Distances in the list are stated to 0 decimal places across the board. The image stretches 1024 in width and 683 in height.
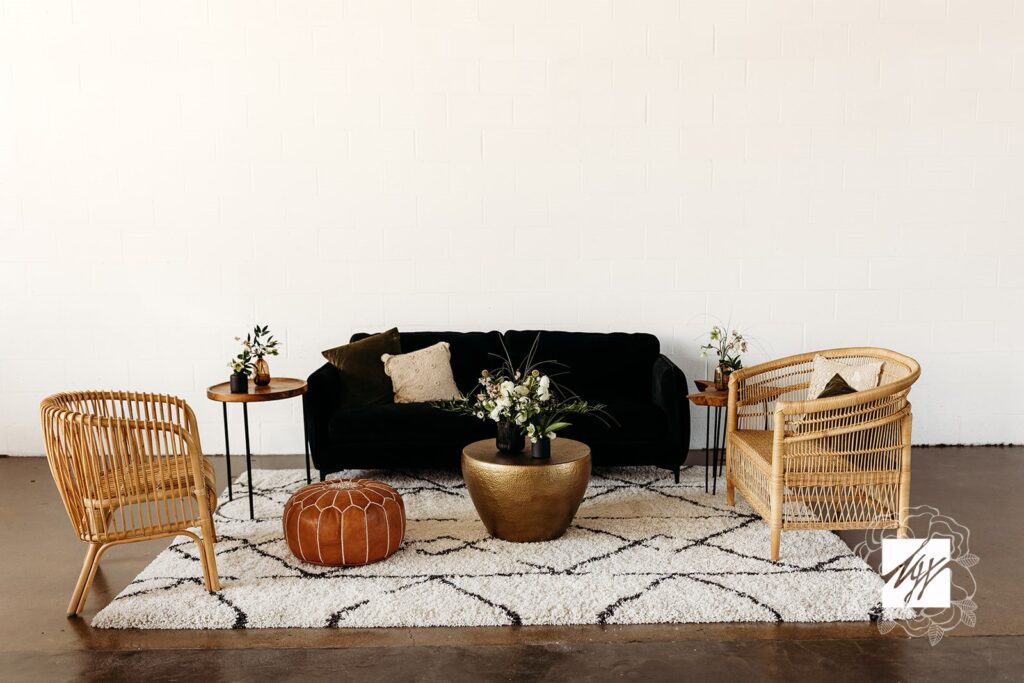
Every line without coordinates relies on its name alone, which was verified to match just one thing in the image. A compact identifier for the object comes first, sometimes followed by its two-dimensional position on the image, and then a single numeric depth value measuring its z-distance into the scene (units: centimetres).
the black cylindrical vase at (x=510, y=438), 387
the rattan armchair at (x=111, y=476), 306
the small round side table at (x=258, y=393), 427
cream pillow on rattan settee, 409
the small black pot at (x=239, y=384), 430
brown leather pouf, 354
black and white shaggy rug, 314
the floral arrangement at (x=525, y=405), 374
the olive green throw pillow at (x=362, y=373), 501
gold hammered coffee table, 372
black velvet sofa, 474
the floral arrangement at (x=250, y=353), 434
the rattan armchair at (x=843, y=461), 356
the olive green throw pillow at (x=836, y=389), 389
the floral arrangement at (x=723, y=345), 504
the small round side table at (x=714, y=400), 452
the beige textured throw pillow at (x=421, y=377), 504
